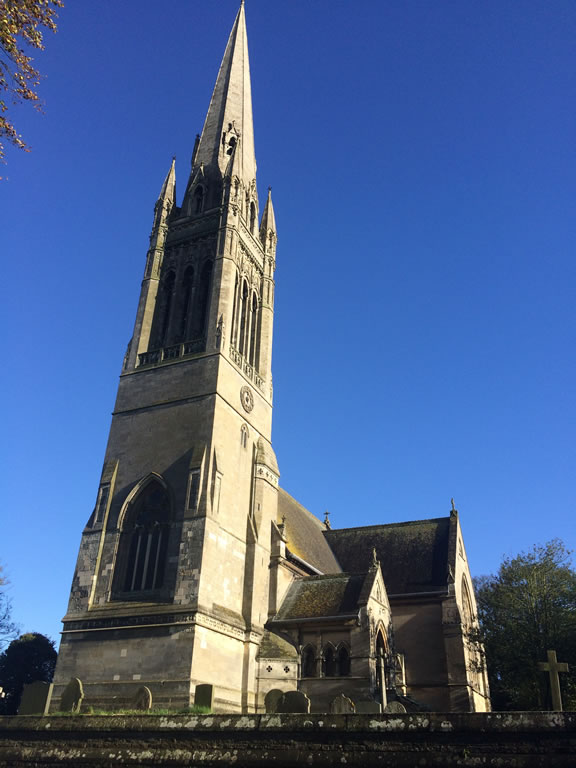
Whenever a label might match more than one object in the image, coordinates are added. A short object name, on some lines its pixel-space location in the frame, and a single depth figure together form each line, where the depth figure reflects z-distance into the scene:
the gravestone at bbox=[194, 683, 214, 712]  16.25
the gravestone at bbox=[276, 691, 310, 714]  13.45
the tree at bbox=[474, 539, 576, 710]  31.75
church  25.16
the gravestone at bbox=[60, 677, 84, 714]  18.09
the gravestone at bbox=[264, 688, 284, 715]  17.06
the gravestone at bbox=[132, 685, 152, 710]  19.83
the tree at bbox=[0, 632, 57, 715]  47.66
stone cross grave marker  13.22
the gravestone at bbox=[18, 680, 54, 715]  15.98
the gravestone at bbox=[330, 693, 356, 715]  17.17
